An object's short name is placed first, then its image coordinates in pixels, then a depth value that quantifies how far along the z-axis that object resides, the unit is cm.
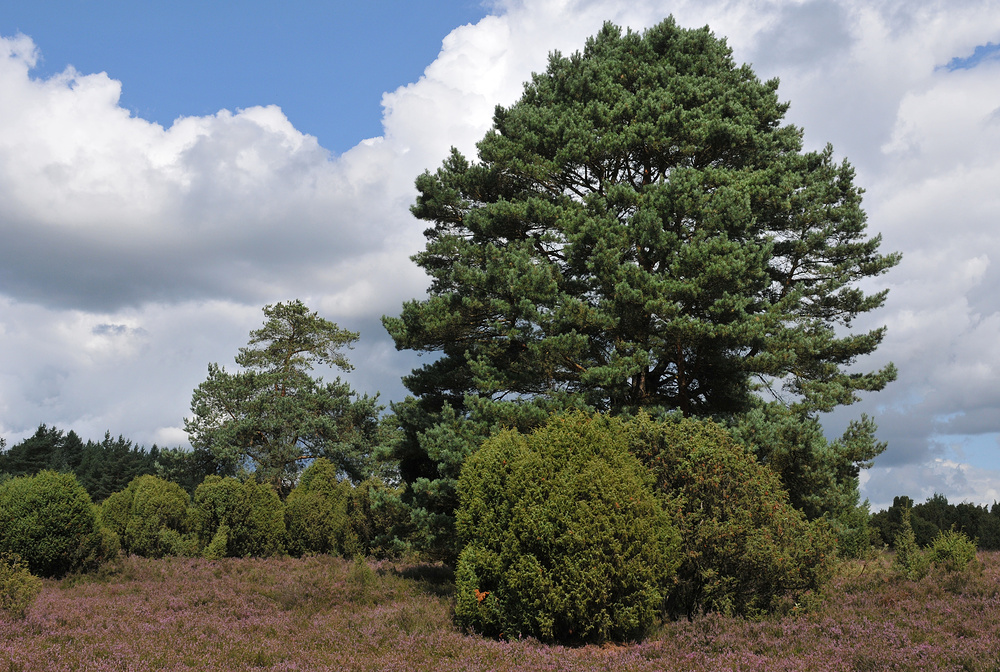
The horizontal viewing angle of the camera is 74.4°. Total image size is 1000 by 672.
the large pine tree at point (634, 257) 1544
